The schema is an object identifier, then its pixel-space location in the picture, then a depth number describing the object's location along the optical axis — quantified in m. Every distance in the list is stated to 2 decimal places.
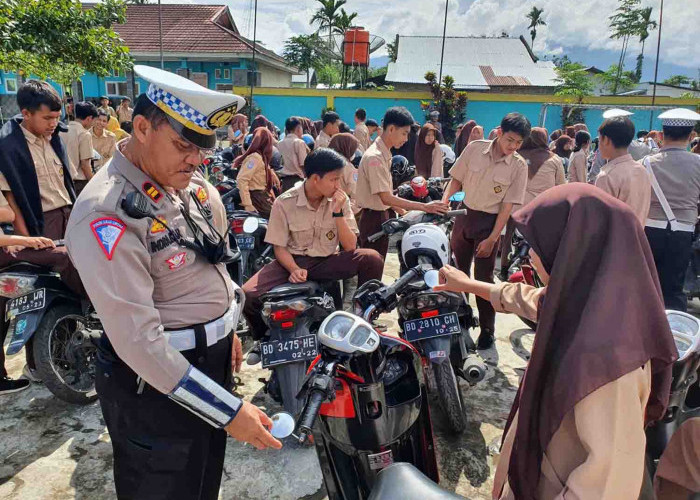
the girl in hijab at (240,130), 8.69
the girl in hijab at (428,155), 6.73
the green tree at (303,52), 30.66
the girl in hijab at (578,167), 6.26
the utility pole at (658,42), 11.86
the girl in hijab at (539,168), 5.35
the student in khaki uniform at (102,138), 6.51
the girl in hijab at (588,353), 1.06
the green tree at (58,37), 4.56
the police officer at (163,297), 1.29
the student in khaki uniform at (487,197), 3.78
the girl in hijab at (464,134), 9.04
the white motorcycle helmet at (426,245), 2.93
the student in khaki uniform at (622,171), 3.32
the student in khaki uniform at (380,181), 4.17
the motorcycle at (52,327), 2.80
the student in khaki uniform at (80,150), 4.63
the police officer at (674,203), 3.64
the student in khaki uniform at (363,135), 9.02
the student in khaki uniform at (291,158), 6.32
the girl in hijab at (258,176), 5.11
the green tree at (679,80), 40.28
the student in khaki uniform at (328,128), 7.50
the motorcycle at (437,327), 2.64
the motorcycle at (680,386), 1.87
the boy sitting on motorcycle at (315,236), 3.24
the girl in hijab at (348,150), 5.28
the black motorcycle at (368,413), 1.77
